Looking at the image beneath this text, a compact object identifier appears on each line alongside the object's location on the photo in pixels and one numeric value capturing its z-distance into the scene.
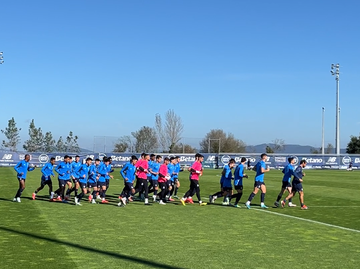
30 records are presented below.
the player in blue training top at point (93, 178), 20.64
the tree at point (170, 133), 105.62
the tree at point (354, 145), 95.25
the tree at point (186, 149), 97.37
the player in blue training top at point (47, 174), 21.58
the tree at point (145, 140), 90.00
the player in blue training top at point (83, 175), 20.59
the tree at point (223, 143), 102.19
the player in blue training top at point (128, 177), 19.38
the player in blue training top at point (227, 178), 19.98
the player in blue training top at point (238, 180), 19.69
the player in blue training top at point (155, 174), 22.20
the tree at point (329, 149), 123.11
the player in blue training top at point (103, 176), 20.84
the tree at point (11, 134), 89.25
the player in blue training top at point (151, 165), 23.10
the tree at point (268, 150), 107.44
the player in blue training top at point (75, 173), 20.69
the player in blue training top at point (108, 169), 21.32
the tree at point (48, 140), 96.12
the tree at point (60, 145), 81.47
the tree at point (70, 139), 93.93
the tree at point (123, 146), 82.38
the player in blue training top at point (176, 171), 23.39
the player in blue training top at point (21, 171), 20.20
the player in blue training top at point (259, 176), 19.16
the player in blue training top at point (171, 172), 22.67
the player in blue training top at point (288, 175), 19.97
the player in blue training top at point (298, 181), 19.50
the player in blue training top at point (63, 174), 21.17
